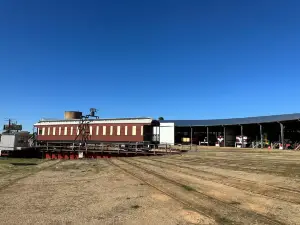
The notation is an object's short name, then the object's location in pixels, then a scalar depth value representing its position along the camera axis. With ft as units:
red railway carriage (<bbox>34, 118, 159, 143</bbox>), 107.34
